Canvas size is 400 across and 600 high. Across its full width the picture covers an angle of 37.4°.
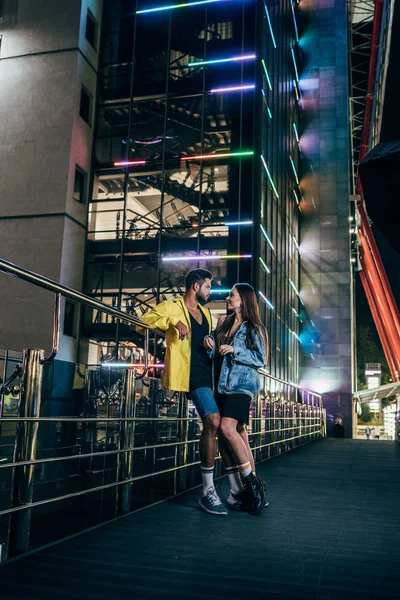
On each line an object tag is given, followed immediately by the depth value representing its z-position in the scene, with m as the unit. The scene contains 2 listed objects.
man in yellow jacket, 4.57
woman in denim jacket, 4.62
